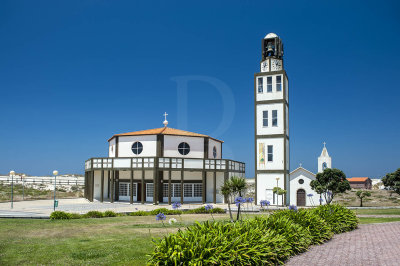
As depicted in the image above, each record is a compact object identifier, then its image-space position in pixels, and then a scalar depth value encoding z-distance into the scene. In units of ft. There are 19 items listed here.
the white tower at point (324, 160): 151.02
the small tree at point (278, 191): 107.49
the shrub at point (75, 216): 66.64
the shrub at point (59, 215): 63.79
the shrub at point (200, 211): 80.18
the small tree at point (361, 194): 114.48
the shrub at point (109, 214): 72.03
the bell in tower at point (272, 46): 116.98
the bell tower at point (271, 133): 111.45
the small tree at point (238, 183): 58.70
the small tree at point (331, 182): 99.40
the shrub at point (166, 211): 74.60
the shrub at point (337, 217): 47.03
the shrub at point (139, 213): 75.12
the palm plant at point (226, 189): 62.59
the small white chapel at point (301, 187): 118.62
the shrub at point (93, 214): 70.38
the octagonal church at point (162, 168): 112.37
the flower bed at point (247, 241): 24.97
